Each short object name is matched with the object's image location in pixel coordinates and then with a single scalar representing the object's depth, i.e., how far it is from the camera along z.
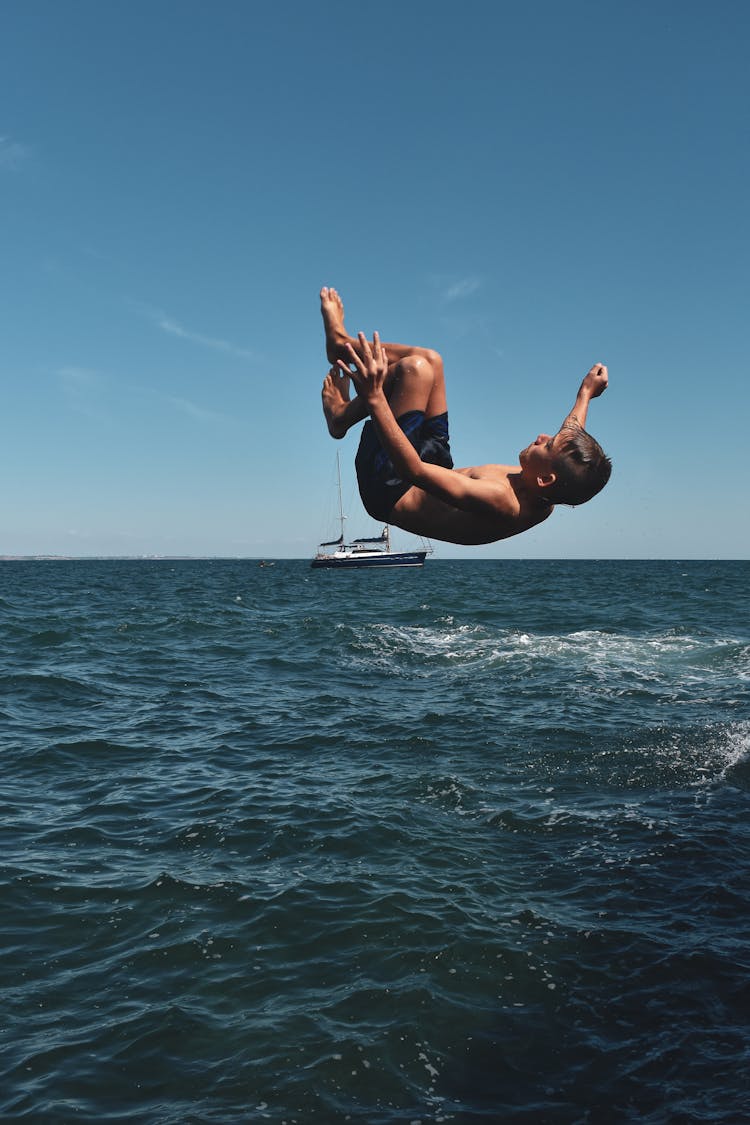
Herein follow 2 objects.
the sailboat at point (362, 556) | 96.58
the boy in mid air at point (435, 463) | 4.07
